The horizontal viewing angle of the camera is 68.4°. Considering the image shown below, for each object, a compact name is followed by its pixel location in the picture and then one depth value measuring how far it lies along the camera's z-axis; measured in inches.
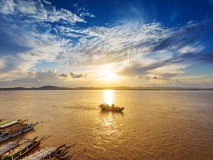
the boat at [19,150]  1008.2
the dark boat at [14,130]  1527.4
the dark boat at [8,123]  1690.0
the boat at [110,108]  3100.4
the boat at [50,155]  958.4
